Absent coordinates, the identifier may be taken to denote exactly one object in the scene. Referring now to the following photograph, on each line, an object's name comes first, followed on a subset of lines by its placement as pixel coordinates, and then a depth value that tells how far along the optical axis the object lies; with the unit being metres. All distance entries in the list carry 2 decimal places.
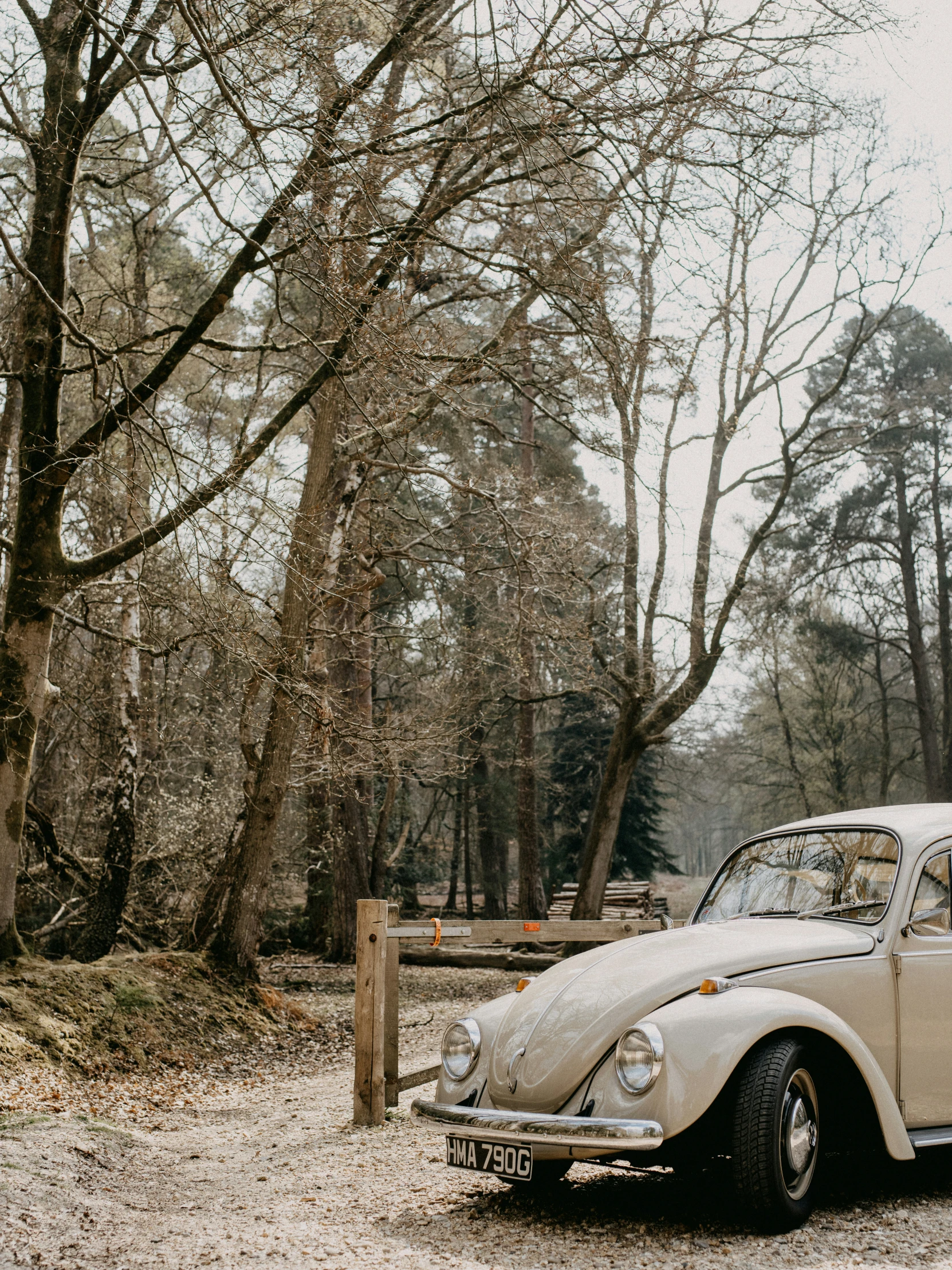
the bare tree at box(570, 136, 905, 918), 19.12
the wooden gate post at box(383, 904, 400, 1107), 6.90
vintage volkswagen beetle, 4.12
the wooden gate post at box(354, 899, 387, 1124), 6.85
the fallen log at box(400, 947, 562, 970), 18.80
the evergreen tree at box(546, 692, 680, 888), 34.56
